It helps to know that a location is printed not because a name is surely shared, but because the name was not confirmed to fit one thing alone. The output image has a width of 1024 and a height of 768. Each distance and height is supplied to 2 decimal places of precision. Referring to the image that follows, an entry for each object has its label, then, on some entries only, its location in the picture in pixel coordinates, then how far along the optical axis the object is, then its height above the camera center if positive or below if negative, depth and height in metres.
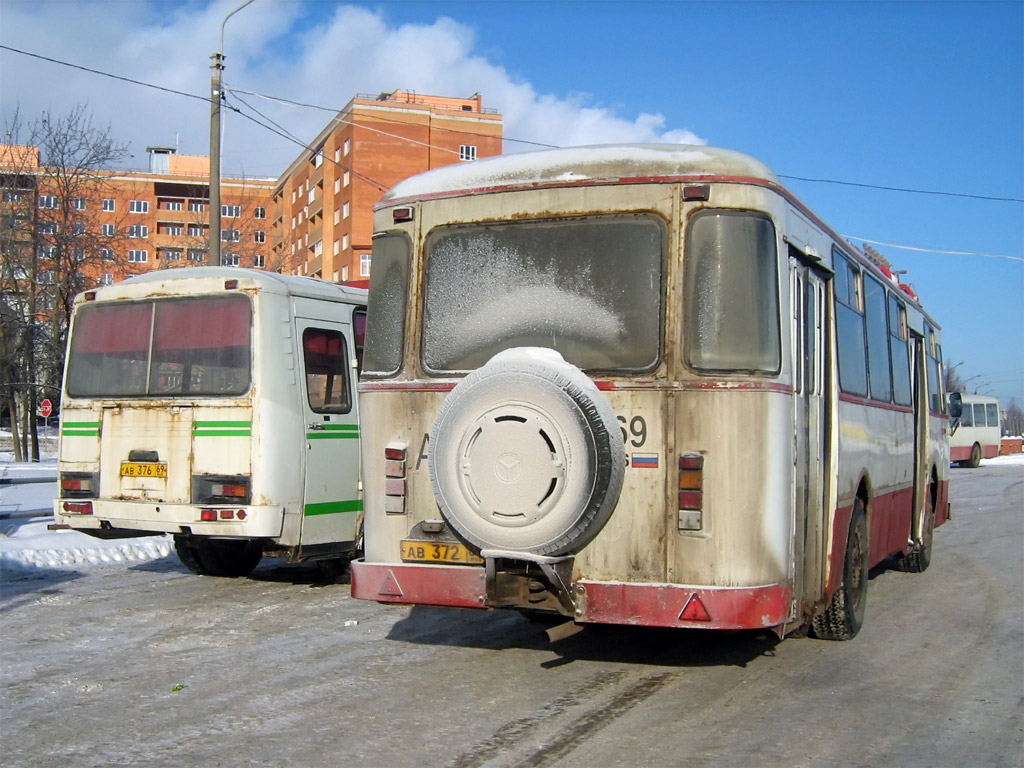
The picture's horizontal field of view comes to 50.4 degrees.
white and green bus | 9.75 +0.15
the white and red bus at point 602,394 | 5.92 +0.21
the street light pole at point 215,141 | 17.72 +4.80
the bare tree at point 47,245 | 33.31 +5.77
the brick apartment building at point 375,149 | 72.94 +19.36
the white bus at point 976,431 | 41.03 +0.05
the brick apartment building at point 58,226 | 33.72 +6.60
